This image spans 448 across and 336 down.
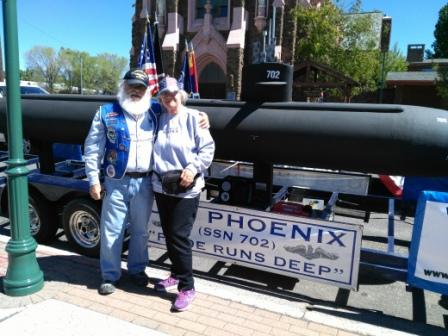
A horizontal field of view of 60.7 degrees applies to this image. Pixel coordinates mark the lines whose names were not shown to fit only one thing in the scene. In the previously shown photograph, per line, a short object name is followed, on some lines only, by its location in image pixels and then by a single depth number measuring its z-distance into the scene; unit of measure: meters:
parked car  14.30
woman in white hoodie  2.99
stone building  20.72
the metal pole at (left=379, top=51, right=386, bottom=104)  22.50
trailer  3.38
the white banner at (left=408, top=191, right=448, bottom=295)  3.09
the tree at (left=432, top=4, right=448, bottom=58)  43.25
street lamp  3.09
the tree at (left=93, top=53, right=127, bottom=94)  75.35
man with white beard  3.16
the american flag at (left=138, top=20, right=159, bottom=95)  5.23
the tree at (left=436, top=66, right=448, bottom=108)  18.04
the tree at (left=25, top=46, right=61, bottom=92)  67.31
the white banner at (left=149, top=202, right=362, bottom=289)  3.34
